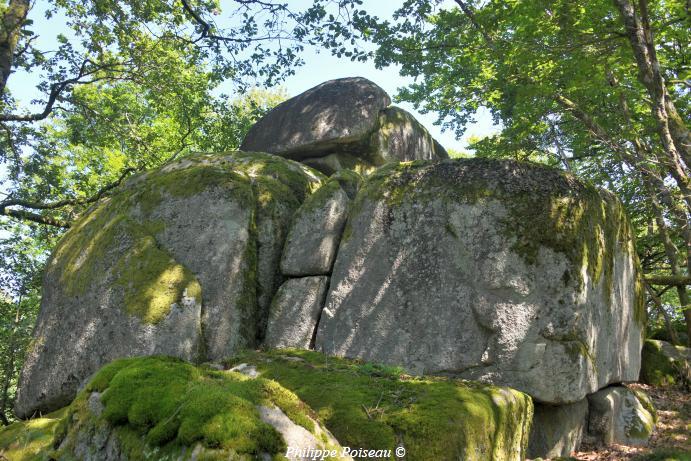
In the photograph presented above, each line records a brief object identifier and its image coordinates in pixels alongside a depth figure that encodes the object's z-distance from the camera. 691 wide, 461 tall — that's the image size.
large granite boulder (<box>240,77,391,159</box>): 13.14
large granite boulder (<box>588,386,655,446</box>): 8.55
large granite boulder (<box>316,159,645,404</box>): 7.70
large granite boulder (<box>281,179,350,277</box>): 9.18
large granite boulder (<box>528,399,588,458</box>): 7.80
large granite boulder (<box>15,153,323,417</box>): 8.62
